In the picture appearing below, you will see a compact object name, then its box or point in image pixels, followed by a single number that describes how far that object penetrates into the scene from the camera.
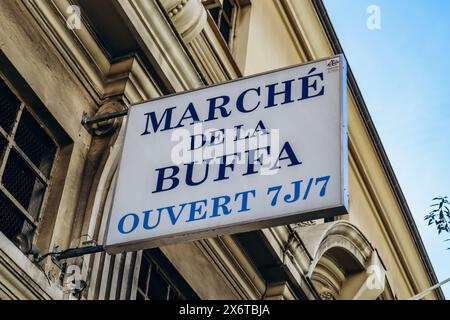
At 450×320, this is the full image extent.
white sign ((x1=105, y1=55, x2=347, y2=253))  7.56
